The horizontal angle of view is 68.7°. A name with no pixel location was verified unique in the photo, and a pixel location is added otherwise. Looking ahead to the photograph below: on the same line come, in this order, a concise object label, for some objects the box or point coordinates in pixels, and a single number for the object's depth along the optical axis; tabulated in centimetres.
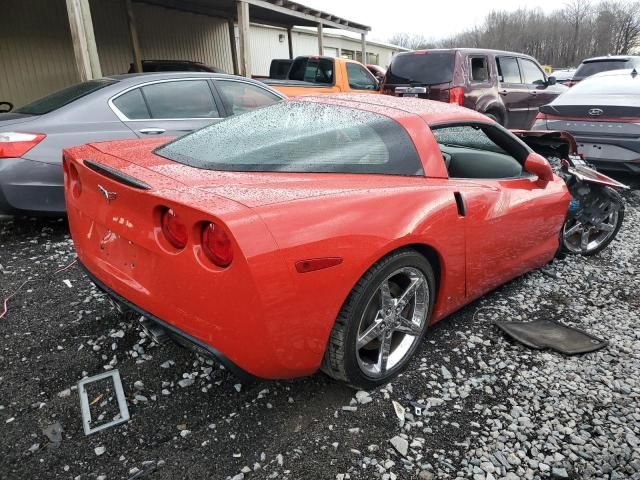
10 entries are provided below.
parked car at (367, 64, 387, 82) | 1563
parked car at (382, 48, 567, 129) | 760
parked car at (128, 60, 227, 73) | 994
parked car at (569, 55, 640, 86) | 1256
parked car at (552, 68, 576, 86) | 1996
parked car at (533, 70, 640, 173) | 545
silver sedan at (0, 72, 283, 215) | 385
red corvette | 174
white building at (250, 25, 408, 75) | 1797
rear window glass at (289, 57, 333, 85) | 877
